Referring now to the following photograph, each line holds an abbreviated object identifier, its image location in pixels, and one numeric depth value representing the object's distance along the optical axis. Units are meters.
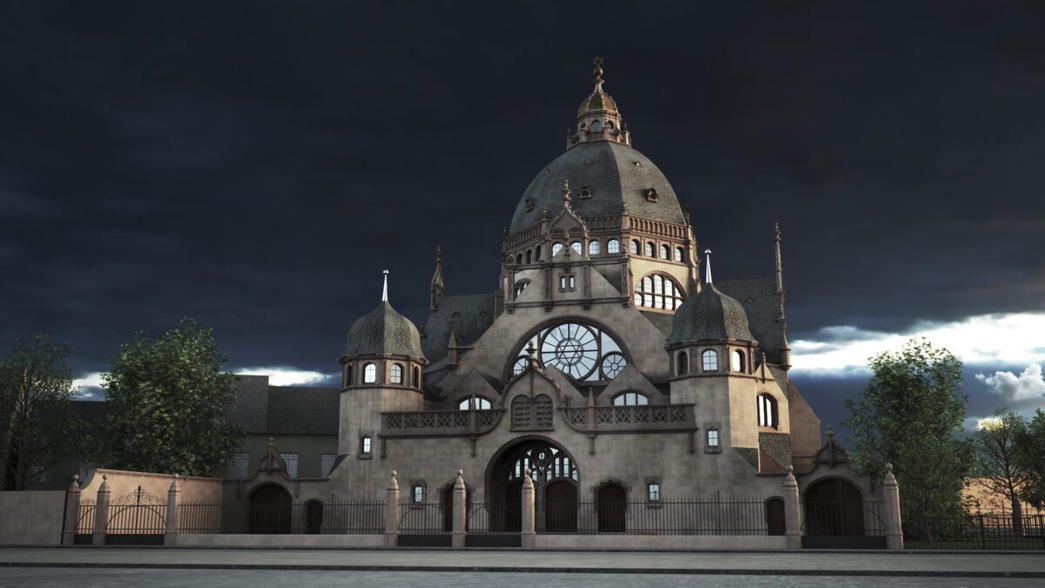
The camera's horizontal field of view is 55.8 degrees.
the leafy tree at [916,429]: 47.09
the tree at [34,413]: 61.97
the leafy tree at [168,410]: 57.50
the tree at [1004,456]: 60.66
